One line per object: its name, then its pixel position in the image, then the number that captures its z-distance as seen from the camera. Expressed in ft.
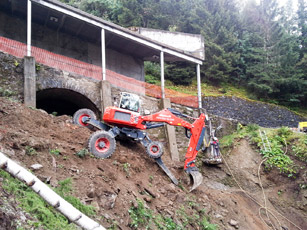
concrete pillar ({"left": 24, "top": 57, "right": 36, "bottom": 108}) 36.42
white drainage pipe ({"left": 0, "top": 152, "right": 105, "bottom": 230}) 15.23
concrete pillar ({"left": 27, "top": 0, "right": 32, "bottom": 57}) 39.42
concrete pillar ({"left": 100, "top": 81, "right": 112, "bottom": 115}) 42.14
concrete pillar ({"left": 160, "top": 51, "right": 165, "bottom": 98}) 49.98
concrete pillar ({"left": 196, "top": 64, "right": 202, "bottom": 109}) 53.43
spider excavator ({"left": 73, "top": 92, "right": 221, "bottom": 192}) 32.68
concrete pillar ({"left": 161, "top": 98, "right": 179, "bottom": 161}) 43.86
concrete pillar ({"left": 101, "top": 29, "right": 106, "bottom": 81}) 44.92
